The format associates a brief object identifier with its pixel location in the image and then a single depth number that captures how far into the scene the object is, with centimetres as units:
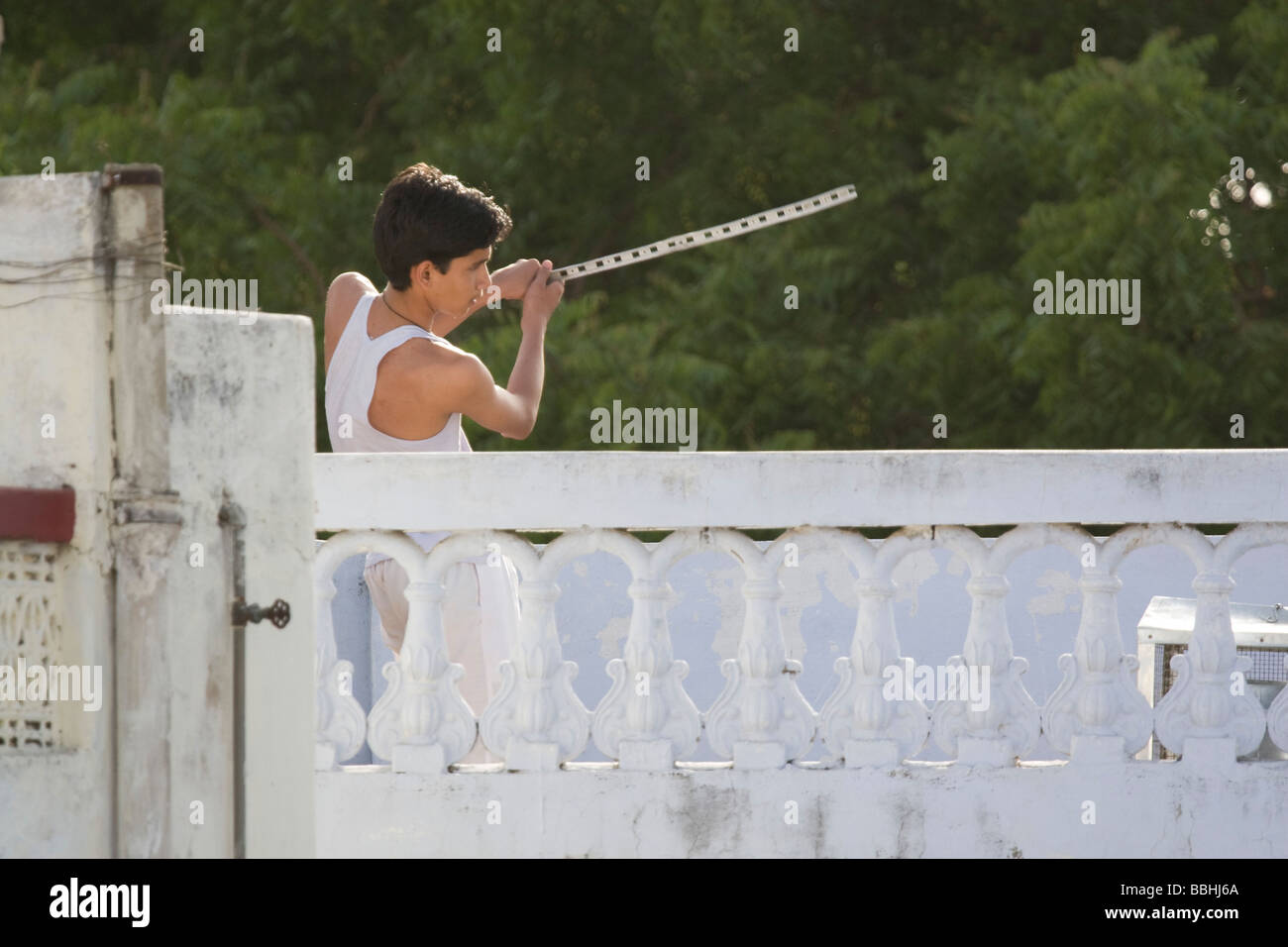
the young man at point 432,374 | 762
